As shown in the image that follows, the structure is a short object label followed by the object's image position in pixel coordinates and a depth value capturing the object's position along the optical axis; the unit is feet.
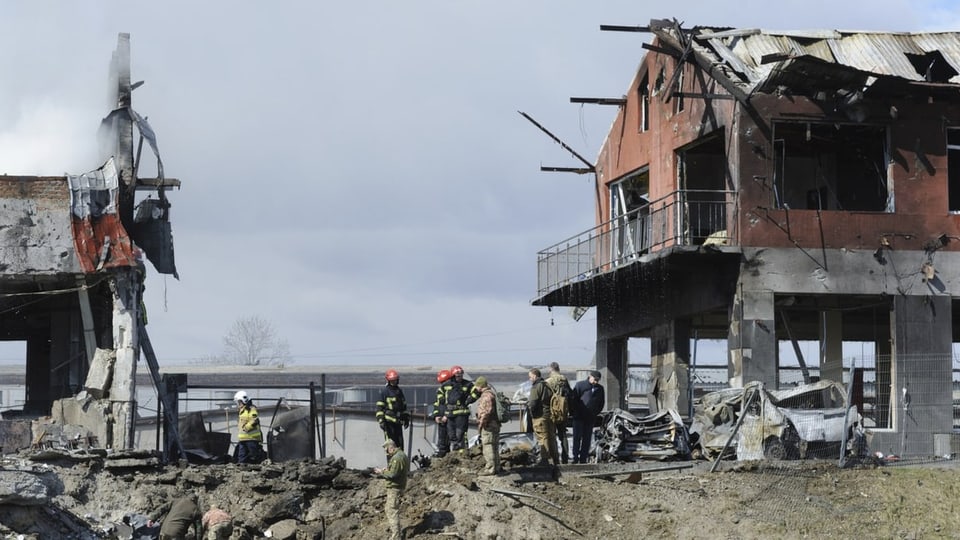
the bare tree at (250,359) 488.44
